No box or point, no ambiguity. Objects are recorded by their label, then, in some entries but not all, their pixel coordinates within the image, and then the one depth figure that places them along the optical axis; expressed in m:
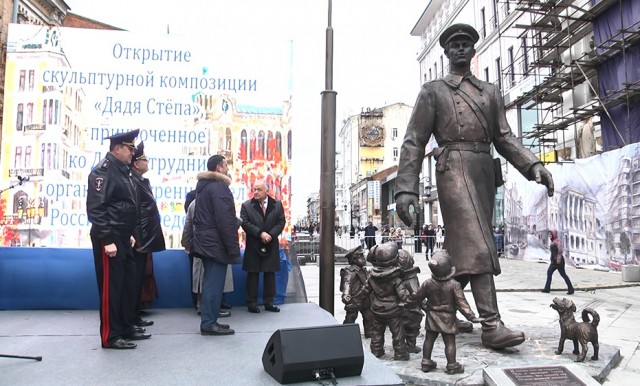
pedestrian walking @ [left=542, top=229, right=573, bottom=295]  9.73
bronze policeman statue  4.16
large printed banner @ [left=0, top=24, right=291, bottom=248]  5.77
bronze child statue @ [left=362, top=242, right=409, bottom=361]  3.93
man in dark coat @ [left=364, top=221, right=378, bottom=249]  21.74
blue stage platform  5.73
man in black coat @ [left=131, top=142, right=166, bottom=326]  5.05
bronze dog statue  3.77
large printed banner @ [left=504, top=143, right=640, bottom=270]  13.55
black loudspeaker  3.11
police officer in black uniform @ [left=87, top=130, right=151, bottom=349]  3.98
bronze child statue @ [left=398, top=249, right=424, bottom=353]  4.18
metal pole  5.39
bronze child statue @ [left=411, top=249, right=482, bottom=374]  3.46
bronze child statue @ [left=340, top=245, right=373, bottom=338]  4.25
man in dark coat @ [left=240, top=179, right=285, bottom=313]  5.66
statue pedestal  3.42
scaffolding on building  14.84
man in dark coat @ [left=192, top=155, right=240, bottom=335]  4.52
